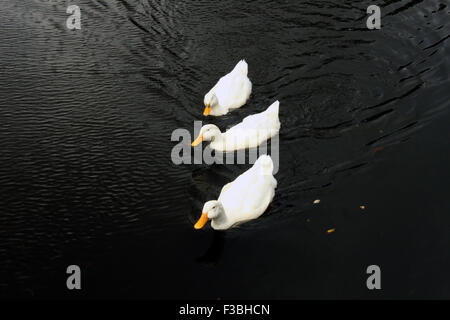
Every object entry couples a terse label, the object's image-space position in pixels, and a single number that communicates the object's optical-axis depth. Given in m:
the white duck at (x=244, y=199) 7.45
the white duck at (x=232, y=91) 10.16
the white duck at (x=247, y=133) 9.27
